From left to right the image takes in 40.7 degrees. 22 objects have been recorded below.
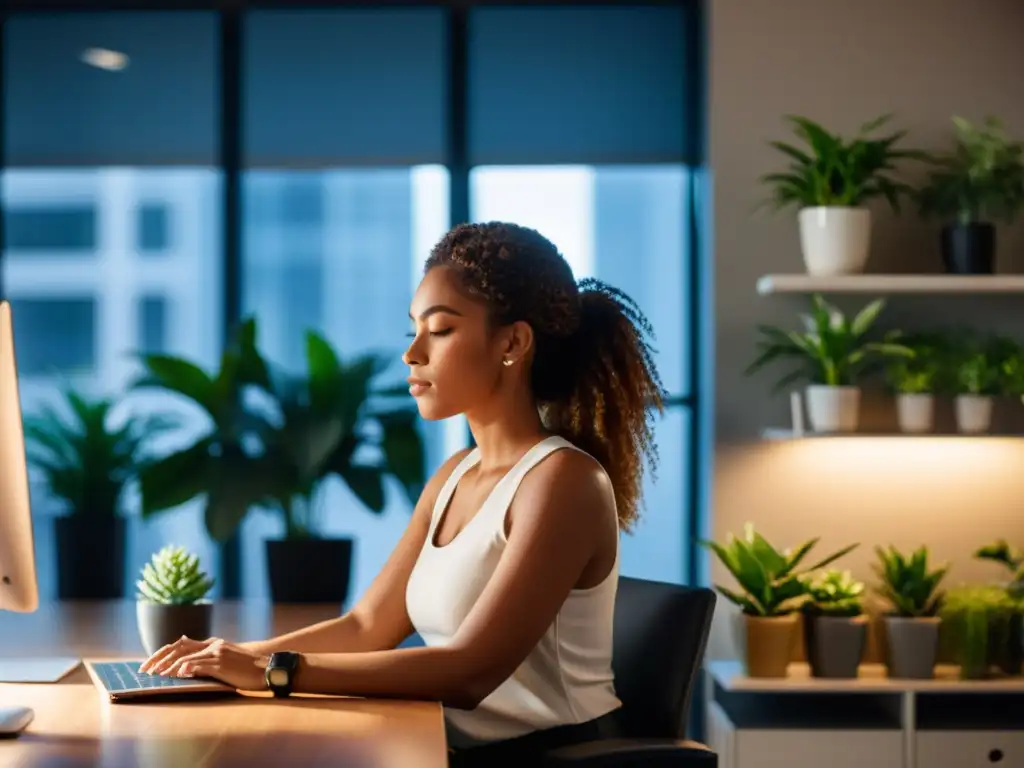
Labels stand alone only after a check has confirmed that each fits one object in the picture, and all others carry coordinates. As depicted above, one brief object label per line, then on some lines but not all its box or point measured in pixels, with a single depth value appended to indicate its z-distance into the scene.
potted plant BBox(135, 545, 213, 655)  2.19
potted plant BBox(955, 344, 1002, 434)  3.69
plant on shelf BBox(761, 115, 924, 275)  3.68
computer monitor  1.63
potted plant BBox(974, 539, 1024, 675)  3.51
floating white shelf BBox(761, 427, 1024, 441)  3.66
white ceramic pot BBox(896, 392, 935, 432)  3.70
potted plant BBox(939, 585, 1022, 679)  3.50
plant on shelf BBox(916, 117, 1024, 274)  3.72
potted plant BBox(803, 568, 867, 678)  3.49
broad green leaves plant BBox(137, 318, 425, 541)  3.79
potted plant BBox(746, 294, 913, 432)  3.68
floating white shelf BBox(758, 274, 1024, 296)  3.64
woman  1.79
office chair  2.05
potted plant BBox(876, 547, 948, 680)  3.51
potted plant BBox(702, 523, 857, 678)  3.50
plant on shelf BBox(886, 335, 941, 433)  3.70
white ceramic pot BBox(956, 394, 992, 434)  3.69
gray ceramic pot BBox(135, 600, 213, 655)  2.19
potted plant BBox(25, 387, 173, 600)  3.94
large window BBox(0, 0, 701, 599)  4.44
